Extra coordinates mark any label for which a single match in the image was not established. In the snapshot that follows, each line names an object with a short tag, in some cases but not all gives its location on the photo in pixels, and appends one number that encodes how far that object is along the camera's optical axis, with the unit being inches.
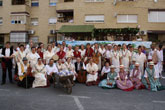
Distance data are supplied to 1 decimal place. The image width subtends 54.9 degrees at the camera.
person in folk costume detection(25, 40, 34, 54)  333.2
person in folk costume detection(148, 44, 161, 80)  372.2
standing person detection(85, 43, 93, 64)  358.9
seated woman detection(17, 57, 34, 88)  283.9
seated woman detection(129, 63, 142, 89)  285.7
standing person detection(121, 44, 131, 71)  352.5
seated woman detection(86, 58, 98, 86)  317.1
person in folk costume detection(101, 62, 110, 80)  335.9
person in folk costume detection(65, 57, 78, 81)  327.0
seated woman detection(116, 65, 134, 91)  274.7
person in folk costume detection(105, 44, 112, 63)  372.3
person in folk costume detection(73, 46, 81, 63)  358.0
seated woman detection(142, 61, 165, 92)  277.1
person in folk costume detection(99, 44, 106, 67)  379.6
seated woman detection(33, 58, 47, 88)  292.8
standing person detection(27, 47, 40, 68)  314.2
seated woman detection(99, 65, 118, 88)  287.3
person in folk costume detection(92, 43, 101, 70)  360.5
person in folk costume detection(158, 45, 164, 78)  377.6
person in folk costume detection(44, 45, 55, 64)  347.3
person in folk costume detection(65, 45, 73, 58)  364.8
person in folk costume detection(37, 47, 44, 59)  343.6
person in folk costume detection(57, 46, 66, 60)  350.4
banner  458.3
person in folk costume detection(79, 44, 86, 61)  370.4
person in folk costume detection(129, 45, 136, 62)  351.8
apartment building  814.5
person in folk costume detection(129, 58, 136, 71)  322.5
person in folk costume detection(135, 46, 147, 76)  340.5
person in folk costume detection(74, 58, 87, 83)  332.2
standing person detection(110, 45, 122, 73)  355.3
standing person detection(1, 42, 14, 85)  308.4
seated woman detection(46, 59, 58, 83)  316.8
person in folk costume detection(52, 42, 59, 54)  369.4
